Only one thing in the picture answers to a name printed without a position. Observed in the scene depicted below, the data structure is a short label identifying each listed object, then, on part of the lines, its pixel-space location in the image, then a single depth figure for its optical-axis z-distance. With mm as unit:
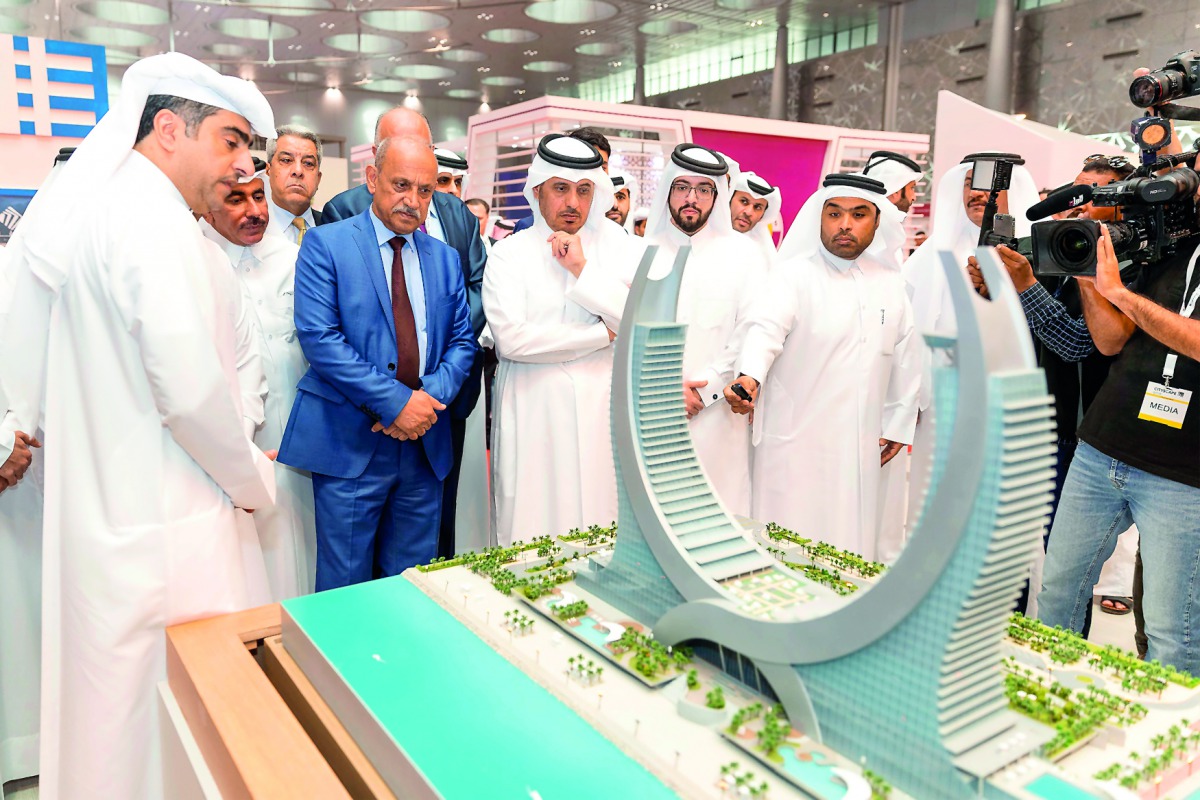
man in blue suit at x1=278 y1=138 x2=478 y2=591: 2805
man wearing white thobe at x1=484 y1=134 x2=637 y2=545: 3316
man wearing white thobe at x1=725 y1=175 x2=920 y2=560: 3566
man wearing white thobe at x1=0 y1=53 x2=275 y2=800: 1863
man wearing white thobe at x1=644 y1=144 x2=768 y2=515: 3730
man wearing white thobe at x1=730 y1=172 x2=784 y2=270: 5547
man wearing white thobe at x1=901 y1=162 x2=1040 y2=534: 3777
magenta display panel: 9141
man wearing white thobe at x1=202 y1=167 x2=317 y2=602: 3150
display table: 1261
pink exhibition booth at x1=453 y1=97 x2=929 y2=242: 7746
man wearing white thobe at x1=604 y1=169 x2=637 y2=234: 5945
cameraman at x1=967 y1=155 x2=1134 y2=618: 2570
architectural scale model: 949
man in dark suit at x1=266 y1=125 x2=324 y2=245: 3729
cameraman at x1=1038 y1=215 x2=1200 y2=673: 2150
